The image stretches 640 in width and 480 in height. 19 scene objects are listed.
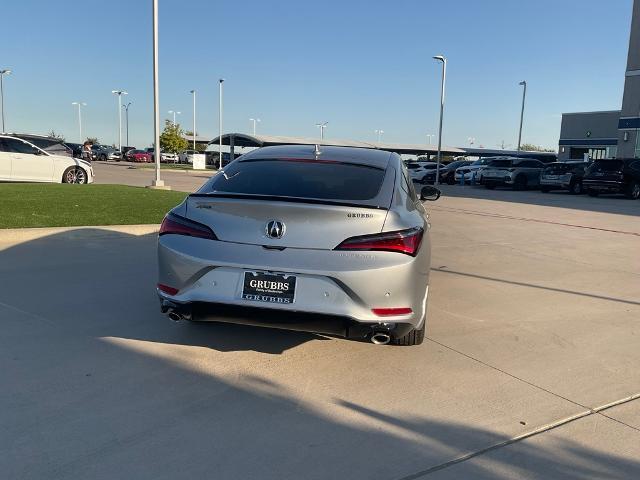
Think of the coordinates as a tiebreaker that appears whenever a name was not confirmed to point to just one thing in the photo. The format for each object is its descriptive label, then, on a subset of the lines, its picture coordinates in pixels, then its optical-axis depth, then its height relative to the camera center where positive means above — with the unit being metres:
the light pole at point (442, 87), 39.03 +5.45
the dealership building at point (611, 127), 34.97 +3.51
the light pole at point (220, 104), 56.85 +5.48
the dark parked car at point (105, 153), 60.58 +0.06
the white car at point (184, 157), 68.94 -0.03
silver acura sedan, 3.61 -0.67
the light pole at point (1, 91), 55.61 +5.85
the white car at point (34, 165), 16.22 -0.40
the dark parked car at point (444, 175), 35.94 -0.59
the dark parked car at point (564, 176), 27.16 -0.30
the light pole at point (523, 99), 53.66 +6.64
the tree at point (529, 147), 152.52 +6.20
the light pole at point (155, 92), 18.64 +2.15
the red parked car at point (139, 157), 61.78 -0.16
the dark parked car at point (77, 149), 49.19 +0.36
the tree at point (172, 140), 71.82 +2.12
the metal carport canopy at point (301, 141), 55.47 +2.10
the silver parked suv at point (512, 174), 29.34 -0.28
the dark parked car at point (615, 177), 24.55 -0.23
